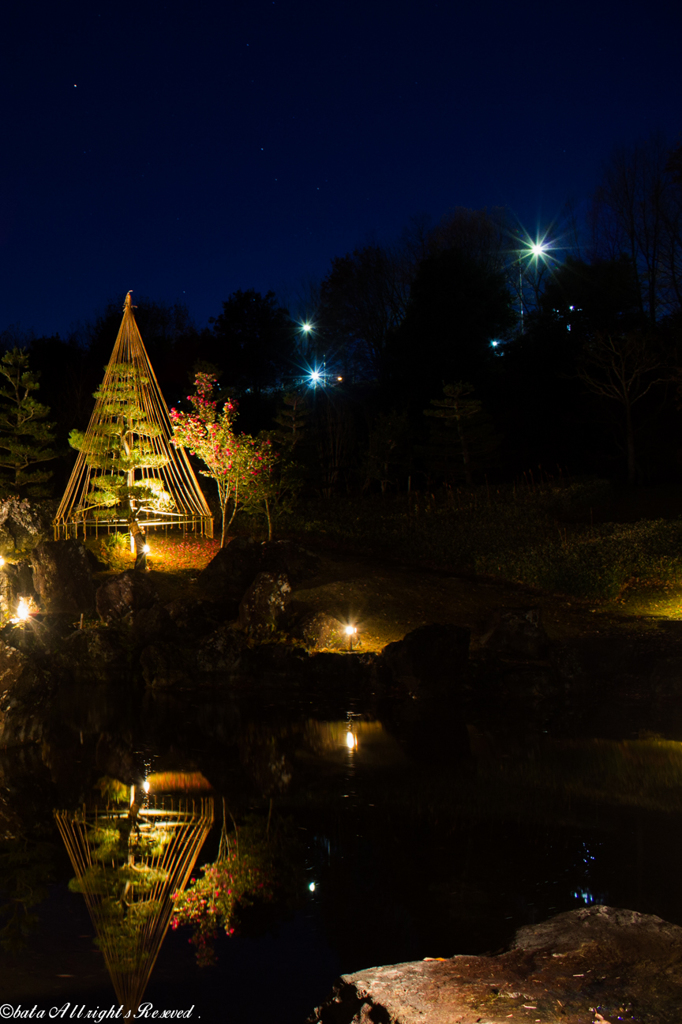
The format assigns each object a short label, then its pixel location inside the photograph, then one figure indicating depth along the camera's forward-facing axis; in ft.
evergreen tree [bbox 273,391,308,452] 66.43
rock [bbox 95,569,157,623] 35.32
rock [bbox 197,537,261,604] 39.09
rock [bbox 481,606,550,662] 31.35
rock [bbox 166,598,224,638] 34.55
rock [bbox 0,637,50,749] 25.76
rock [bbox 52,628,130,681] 32.83
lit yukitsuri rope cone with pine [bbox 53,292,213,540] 42.80
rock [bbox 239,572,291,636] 33.88
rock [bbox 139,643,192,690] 31.24
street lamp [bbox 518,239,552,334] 90.12
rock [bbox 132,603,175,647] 34.09
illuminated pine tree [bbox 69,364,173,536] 42.37
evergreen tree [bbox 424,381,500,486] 67.72
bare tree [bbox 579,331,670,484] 67.74
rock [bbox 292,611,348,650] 32.58
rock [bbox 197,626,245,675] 31.96
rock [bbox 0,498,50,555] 45.88
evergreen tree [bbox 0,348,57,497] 54.70
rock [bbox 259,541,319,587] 39.45
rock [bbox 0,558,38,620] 37.14
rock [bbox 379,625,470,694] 29.58
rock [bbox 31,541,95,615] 37.91
